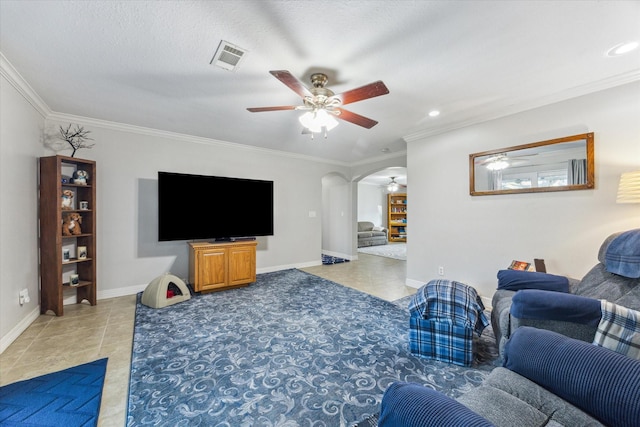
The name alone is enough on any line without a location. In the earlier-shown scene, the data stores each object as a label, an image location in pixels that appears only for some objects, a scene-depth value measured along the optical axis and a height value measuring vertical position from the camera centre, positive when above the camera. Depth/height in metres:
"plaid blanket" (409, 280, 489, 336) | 2.08 -0.78
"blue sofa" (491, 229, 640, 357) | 1.46 -0.55
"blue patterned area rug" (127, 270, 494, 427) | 1.60 -1.21
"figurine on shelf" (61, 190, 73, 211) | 3.13 +0.19
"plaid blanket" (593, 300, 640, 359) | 1.10 -0.53
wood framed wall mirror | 2.60 +0.51
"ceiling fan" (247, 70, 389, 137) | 2.01 +0.96
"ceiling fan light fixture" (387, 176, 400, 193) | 9.60 +1.07
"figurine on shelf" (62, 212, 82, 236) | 3.11 -0.12
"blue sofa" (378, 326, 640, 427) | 0.81 -0.68
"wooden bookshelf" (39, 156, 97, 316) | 2.88 -0.26
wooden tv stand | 3.75 -0.78
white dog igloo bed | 3.24 -1.02
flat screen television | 3.80 +0.11
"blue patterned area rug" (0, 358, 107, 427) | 1.52 -1.21
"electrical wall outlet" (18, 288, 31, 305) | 2.55 -0.83
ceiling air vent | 1.97 +1.27
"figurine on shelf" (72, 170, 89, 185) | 3.17 +0.46
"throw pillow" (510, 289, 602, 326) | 1.43 -0.56
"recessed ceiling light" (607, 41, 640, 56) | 1.95 +1.28
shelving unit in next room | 11.16 -0.04
